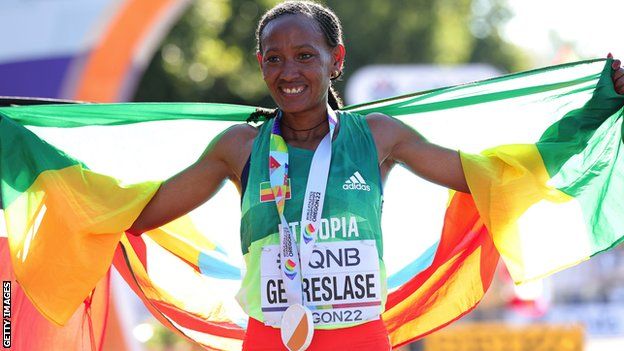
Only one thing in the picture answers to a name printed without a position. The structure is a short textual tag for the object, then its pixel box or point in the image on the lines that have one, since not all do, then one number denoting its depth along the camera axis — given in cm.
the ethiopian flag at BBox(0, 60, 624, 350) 813
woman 723
